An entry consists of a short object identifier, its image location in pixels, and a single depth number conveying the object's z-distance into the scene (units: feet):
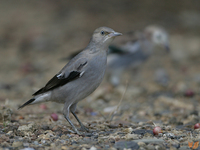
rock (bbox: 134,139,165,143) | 23.62
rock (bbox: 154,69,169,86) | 55.63
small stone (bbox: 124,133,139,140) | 24.26
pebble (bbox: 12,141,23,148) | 22.67
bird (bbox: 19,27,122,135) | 28.12
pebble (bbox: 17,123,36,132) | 26.06
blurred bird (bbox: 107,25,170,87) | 55.98
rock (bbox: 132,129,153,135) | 26.61
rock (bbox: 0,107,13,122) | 29.43
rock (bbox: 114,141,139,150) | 22.42
